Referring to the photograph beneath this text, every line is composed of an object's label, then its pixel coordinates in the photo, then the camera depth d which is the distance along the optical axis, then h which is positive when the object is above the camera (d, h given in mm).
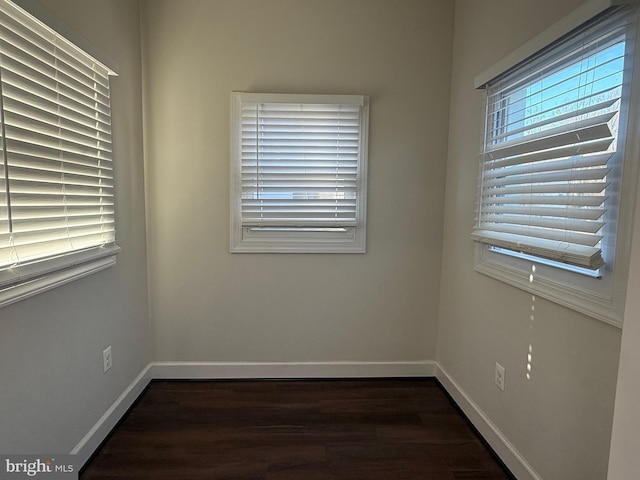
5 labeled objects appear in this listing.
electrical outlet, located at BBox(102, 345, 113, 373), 1855 -852
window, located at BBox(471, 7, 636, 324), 1175 +176
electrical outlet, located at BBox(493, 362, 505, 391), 1777 -858
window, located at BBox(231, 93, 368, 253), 2326 +237
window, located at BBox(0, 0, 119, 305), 1212 +173
